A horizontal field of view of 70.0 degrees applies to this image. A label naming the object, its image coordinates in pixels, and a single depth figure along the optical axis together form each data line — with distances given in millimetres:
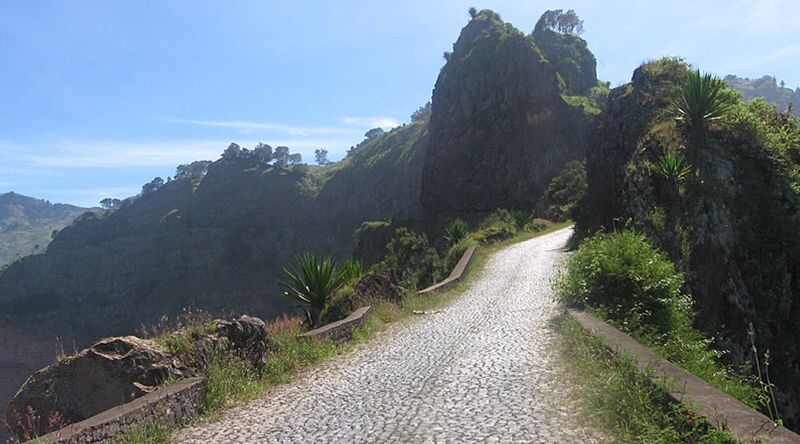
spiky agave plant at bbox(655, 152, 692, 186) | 12211
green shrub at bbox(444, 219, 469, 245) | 32725
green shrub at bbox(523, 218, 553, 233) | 34281
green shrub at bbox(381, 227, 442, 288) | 23380
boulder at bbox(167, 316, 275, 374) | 6656
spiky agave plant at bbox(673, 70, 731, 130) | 13438
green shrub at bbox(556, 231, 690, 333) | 8180
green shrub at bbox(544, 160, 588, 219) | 38875
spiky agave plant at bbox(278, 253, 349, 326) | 12125
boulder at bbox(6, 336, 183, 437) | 5527
